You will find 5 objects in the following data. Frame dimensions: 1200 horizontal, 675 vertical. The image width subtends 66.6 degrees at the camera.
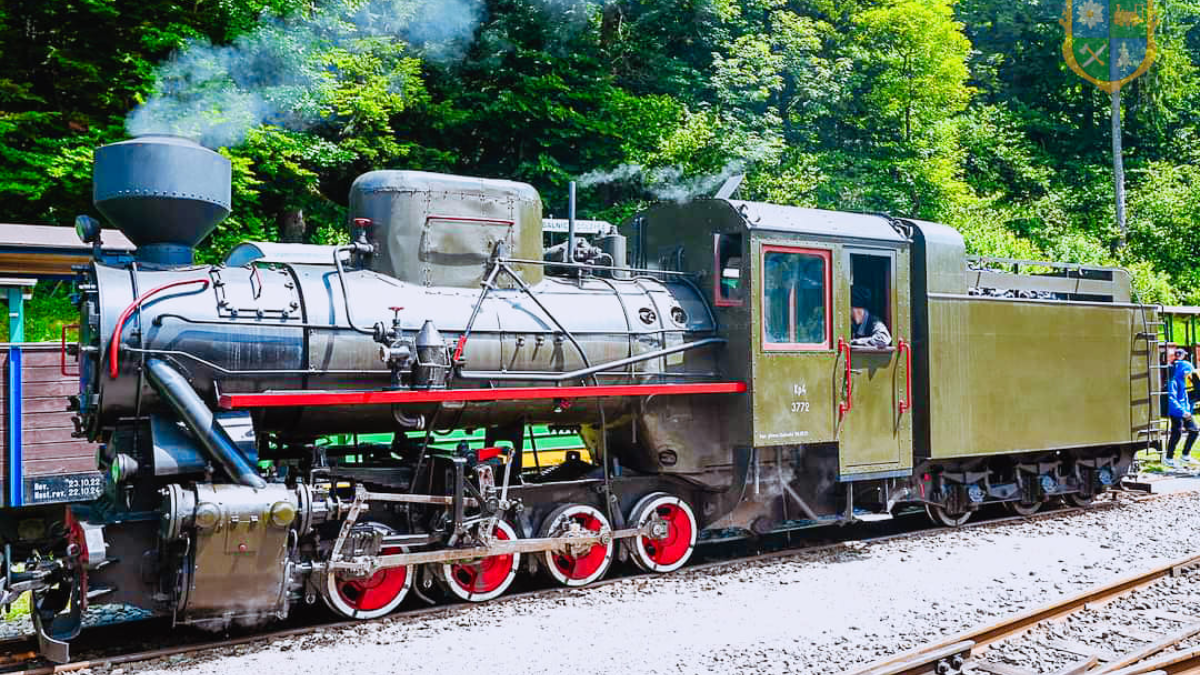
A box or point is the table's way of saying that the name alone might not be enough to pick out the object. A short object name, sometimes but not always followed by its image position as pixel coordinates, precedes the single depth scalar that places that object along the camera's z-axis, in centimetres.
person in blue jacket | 1353
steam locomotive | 578
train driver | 852
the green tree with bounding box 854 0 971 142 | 2333
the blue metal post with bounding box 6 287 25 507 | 764
